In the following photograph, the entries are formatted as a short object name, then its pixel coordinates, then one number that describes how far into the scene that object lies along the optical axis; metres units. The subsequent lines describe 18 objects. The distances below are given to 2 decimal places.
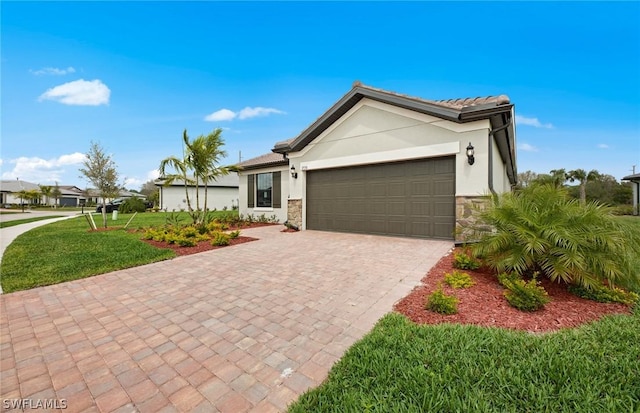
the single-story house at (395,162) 7.41
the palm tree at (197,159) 10.08
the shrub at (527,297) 3.37
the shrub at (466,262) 5.07
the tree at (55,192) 40.50
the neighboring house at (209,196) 26.83
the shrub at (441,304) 3.32
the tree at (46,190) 38.17
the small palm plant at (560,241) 3.77
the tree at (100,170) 11.71
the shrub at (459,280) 4.21
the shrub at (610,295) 3.55
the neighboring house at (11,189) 43.56
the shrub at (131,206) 24.03
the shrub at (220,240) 7.97
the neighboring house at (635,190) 22.05
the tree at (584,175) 34.25
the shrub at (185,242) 7.74
